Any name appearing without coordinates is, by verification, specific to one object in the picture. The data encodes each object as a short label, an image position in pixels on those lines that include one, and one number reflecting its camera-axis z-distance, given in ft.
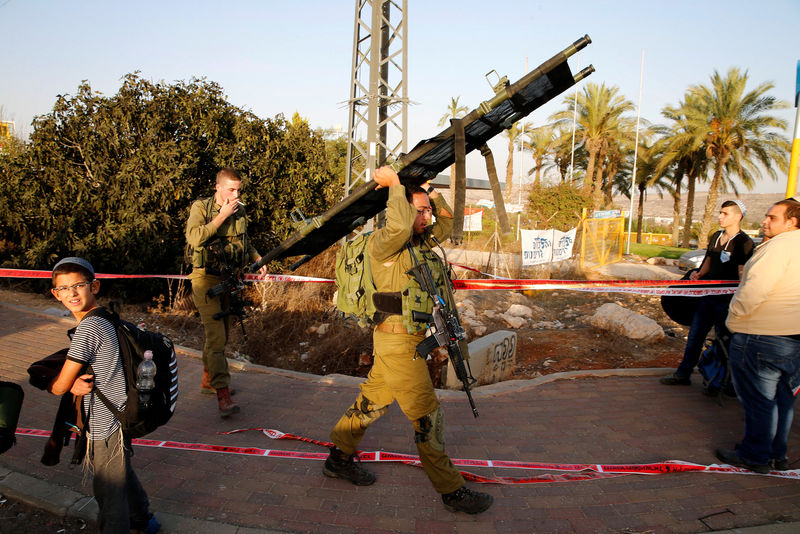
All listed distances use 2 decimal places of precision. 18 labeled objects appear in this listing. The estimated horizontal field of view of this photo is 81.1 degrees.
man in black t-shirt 15.33
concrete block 17.19
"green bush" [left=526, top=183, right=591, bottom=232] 92.99
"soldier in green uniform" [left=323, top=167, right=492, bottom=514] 9.36
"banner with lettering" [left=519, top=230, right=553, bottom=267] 40.52
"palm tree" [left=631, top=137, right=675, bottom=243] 102.75
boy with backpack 7.50
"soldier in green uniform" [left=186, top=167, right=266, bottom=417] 13.55
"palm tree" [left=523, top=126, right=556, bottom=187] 122.21
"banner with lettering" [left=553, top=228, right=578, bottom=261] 43.01
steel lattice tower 28.58
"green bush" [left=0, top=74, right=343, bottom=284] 26.20
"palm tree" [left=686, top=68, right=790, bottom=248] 83.66
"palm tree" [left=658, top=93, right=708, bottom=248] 88.02
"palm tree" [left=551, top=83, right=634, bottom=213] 105.40
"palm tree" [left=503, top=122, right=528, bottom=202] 120.26
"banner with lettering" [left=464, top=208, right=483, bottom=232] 59.95
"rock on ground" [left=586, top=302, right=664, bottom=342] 23.81
